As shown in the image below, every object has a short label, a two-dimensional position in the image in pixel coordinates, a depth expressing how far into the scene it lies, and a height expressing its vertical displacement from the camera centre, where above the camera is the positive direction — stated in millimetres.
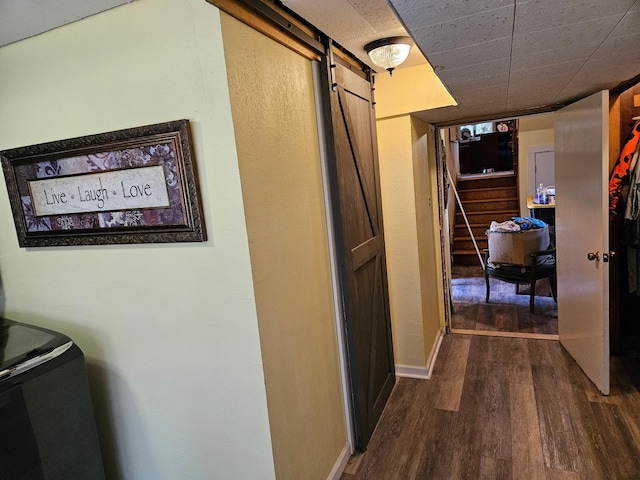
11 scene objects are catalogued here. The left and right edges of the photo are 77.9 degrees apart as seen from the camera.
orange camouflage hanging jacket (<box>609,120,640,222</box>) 2607 -76
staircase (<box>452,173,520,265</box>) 6109 -550
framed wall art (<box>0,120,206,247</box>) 1336 +89
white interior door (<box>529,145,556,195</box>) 5730 +14
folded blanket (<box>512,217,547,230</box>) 3996 -556
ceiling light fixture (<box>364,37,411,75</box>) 1947 +658
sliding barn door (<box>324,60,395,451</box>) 1972 -331
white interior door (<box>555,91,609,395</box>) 2316 -440
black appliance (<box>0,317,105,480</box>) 1265 -654
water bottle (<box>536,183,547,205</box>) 5121 -369
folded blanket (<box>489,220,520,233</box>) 3983 -568
